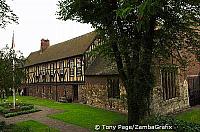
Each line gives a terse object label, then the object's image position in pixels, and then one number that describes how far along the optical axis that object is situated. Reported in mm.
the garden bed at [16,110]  24220
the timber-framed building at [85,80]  23344
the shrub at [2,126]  15646
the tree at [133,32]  12375
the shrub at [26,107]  26453
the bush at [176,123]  14266
